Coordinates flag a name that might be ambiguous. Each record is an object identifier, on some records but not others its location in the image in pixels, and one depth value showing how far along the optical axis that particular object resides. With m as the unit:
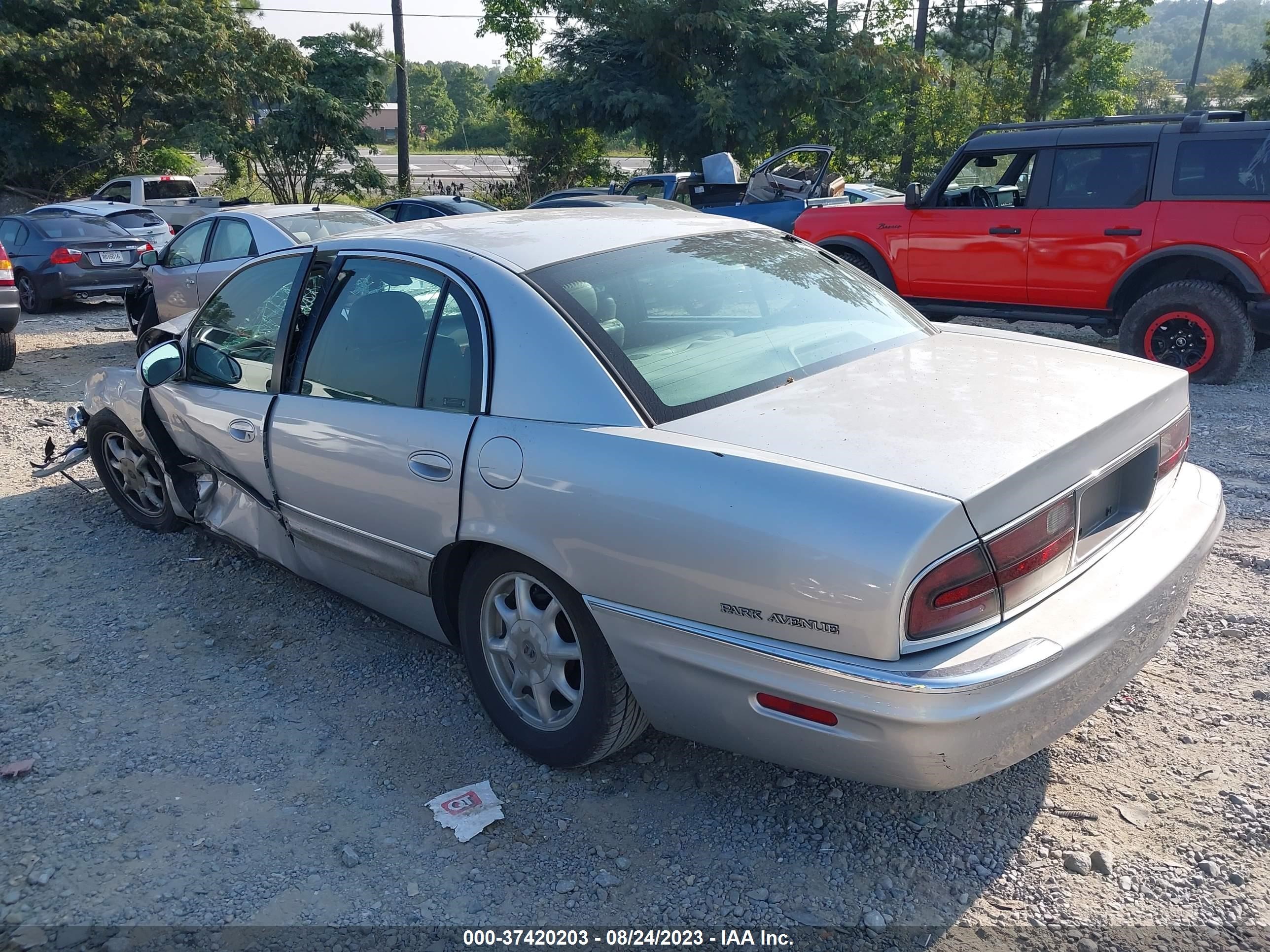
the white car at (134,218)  14.35
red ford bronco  7.45
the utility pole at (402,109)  26.81
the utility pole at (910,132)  23.69
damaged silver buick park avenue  2.28
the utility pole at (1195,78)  47.69
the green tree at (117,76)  23.52
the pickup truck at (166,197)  18.44
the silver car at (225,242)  9.37
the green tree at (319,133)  24.98
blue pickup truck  11.86
